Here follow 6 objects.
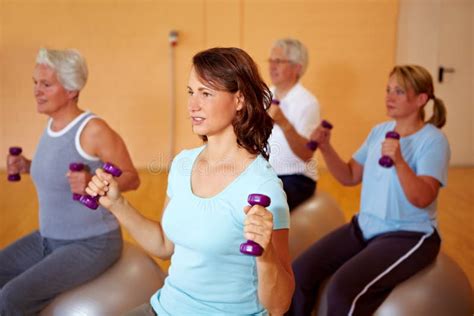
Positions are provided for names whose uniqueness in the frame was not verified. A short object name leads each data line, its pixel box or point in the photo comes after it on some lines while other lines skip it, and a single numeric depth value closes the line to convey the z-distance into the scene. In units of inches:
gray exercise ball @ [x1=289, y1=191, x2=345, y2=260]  98.0
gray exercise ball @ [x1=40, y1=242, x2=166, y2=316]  71.2
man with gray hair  99.7
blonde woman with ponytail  73.1
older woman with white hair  71.4
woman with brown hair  48.6
